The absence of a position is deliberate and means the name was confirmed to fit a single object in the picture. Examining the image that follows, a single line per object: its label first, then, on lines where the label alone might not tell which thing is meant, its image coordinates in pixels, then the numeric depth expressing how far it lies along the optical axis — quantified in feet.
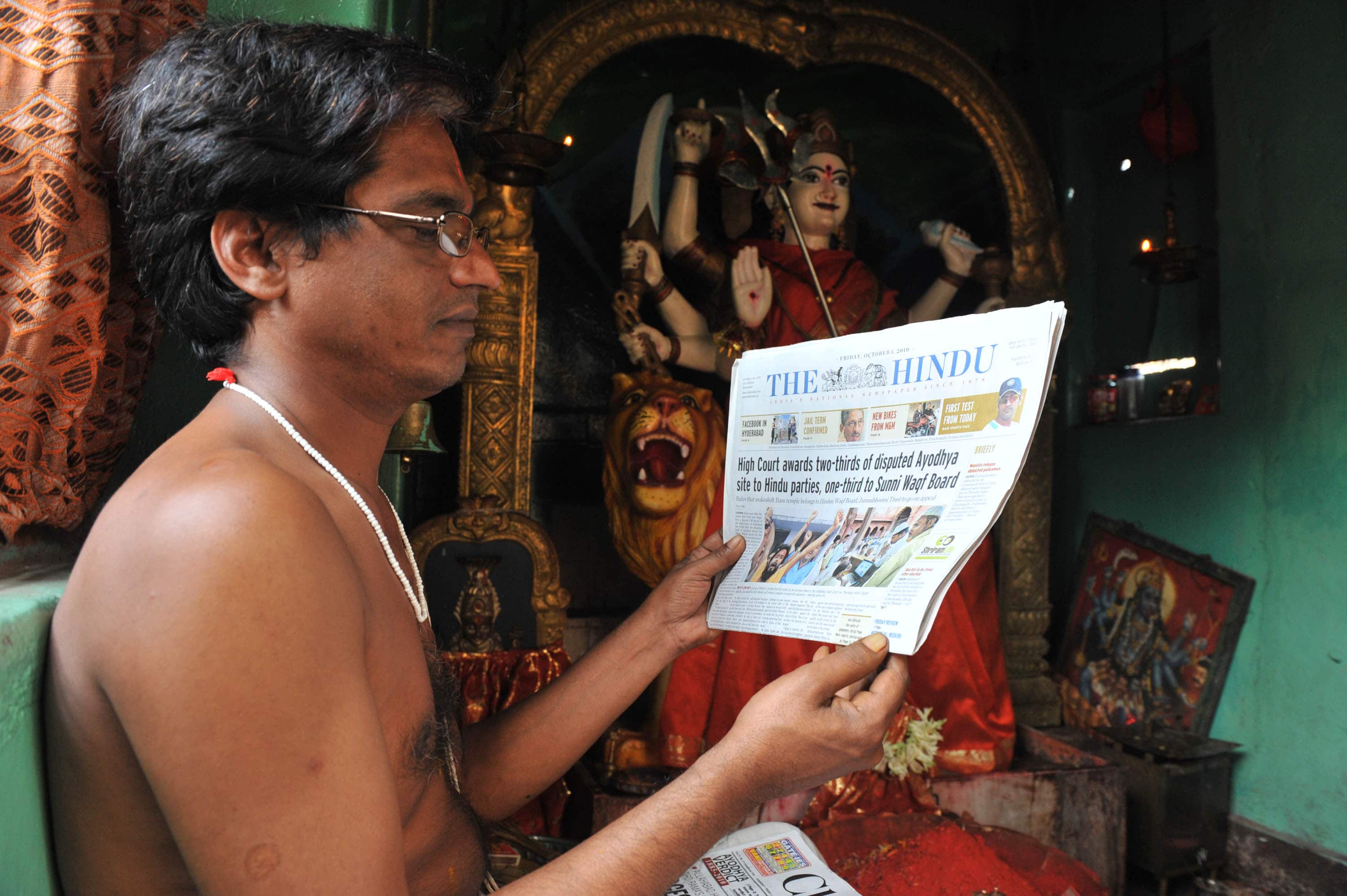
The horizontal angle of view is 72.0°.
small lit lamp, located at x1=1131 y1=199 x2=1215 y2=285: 10.11
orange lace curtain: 3.33
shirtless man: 2.30
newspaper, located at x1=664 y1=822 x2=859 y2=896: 4.17
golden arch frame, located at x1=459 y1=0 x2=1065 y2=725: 9.48
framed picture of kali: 10.40
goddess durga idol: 9.30
